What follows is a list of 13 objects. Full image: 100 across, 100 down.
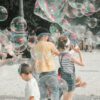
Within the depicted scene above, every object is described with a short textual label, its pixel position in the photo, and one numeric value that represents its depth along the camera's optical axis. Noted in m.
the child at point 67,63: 8.89
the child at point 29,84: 6.85
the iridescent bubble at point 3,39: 15.30
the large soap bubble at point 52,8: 14.45
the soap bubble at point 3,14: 14.74
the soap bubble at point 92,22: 15.25
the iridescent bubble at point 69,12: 14.67
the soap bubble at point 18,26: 14.58
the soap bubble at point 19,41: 14.09
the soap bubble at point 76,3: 14.37
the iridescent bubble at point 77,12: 14.71
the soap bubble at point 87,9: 14.52
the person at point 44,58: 8.77
